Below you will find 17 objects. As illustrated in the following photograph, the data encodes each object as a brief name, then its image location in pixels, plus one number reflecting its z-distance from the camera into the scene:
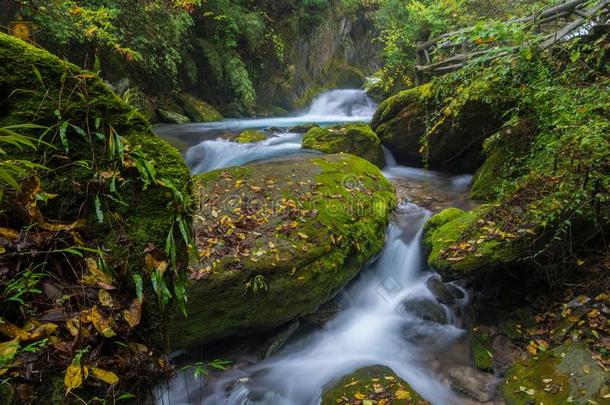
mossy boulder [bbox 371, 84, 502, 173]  7.44
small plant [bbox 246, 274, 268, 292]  4.04
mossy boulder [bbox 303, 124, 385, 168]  8.70
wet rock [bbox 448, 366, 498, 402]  3.83
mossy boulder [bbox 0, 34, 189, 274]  1.81
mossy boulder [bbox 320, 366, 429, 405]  3.49
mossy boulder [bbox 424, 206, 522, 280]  4.17
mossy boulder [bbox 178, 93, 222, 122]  13.29
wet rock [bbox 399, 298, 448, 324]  5.03
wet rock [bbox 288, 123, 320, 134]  11.65
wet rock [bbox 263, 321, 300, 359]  4.47
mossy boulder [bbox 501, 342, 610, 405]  3.08
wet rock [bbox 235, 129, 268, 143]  10.06
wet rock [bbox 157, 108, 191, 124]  12.24
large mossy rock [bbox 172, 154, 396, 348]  4.04
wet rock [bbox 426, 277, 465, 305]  5.18
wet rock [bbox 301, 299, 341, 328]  4.87
